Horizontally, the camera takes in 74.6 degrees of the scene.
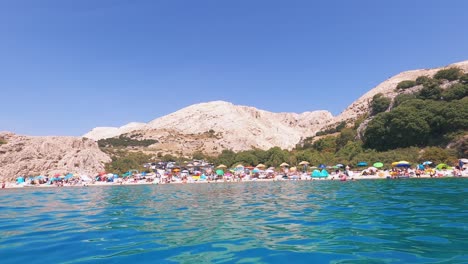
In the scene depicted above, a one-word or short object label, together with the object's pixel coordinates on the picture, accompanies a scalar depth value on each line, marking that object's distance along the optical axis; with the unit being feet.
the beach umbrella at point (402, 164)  133.39
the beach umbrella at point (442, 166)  124.57
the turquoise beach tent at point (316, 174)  139.65
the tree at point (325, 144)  241.35
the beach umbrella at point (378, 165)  139.74
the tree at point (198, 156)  287.24
